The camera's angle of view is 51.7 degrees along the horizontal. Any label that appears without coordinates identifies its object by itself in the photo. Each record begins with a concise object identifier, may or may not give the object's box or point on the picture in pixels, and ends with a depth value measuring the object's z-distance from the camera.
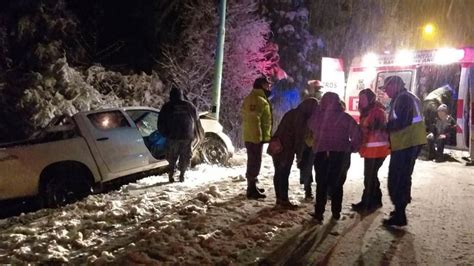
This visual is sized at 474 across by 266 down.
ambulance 10.89
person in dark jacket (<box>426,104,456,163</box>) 11.59
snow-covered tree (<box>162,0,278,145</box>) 15.61
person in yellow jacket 7.07
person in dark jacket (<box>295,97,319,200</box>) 6.47
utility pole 11.07
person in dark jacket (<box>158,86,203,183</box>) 8.14
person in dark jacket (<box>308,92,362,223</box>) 5.87
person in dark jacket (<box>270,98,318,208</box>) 6.48
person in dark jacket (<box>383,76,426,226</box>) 5.83
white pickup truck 6.96
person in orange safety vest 6.54
